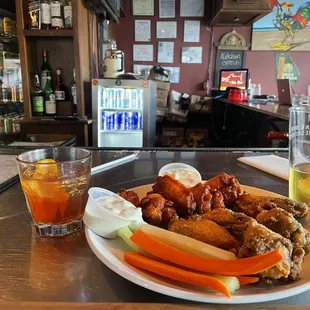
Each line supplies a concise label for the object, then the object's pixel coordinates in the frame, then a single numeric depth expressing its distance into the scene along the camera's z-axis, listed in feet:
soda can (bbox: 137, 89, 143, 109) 9.30
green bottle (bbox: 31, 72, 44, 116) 8.35
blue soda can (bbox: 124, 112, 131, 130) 9.60
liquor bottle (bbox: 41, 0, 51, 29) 7.77
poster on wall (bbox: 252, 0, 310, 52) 13.96
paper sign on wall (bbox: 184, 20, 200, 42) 13.96
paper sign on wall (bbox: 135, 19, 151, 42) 14.02
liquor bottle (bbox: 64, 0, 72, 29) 7.89
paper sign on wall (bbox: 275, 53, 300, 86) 14.39
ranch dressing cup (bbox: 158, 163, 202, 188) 2.49
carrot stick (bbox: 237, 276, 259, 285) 1.26
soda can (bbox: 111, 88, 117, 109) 9.52
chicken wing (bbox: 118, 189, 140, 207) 1.95
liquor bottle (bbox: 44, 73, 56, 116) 8.43
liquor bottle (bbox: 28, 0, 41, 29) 7.83
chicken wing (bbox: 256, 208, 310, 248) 1.50
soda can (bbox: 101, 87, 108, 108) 9.26
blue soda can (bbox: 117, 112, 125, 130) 9.61
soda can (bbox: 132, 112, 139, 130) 9.55
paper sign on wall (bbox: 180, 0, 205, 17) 13.78
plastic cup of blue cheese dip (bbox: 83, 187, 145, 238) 1.60
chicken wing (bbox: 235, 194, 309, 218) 1.87
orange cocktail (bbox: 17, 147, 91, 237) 1.82
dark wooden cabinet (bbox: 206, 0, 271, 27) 11.75
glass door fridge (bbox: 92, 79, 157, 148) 9.07
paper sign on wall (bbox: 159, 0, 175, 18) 13.83
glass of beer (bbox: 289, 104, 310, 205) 2.16
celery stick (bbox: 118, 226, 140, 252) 1.50
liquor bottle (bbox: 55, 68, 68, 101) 8.49
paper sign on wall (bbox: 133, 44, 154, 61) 14.19
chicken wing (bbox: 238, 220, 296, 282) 1.27
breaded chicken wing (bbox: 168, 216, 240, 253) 1.50
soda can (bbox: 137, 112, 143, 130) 9.45
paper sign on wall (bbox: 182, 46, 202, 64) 14.20
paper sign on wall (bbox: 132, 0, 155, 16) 13.84
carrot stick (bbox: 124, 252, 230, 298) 1.20
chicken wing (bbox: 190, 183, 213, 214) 1.94
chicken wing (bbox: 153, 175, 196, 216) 1.94
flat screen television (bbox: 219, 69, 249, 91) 13.91
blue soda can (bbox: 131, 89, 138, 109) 9.50
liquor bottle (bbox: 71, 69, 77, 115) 8.54
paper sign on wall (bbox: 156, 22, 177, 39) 13.99
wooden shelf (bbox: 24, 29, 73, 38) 7.85
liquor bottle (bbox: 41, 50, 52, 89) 8.43
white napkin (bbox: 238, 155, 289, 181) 3.04
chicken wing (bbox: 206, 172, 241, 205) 2.12
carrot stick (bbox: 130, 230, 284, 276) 1.23
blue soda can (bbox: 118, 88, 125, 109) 9.53
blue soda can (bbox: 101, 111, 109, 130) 9.49
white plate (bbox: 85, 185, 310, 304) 1.18
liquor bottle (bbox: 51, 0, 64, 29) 7.80
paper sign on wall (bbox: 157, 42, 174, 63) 14.17
